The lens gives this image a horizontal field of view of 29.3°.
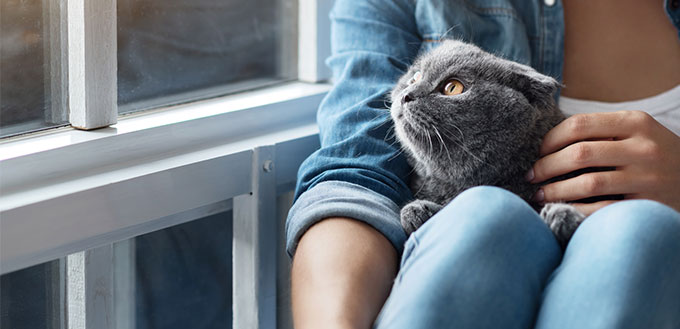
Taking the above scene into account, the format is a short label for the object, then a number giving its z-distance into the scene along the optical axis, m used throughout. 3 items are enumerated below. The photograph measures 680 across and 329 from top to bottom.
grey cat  1.01
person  0.90
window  1.00
